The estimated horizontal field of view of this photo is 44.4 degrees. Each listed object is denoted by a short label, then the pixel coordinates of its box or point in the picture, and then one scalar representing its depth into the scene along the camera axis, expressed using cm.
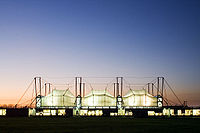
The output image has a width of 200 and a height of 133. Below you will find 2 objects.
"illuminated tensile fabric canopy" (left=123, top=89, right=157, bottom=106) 11081
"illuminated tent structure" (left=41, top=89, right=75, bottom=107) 11119
